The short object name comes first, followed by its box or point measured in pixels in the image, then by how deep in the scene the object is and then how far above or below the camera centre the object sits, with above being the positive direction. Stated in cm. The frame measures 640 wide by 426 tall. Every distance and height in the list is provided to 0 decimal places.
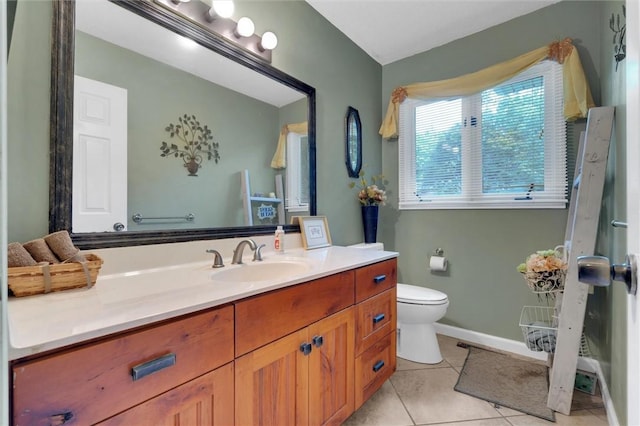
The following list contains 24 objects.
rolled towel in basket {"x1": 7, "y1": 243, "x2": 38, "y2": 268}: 79 -12
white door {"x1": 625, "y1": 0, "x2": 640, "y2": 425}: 46 +5
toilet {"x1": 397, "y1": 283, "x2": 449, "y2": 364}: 190 -76
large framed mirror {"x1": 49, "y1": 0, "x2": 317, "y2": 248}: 97 +35
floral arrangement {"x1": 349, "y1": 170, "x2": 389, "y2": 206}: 239 +17
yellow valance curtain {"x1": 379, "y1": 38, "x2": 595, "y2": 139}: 181 +101
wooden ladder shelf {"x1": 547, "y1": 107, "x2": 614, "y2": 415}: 149 -18
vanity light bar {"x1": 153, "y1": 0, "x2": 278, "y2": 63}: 128 +94
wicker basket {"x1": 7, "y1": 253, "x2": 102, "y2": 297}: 77 -18
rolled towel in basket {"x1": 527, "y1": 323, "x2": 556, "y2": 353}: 169 -77
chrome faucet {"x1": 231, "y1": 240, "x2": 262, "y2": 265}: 136 -17
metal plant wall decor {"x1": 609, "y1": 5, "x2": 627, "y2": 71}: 131 +84
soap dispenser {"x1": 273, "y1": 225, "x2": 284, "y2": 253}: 166 -16
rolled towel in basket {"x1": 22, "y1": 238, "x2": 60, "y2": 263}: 85 -11
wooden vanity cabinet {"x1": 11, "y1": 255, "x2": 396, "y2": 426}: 56 -41
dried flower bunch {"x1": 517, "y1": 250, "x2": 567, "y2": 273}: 158 -28
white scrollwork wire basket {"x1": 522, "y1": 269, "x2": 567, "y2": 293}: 159 -38
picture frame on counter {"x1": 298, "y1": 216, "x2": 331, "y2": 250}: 184 -12
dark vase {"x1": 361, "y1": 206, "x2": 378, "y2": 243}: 242 -7
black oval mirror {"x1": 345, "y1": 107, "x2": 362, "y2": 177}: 232 +60
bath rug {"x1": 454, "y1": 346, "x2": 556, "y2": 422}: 157 -105
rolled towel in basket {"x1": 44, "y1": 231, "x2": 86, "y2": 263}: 87 -11
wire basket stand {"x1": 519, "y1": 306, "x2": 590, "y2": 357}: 170 -76
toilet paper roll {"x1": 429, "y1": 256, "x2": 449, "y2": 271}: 238 -42
